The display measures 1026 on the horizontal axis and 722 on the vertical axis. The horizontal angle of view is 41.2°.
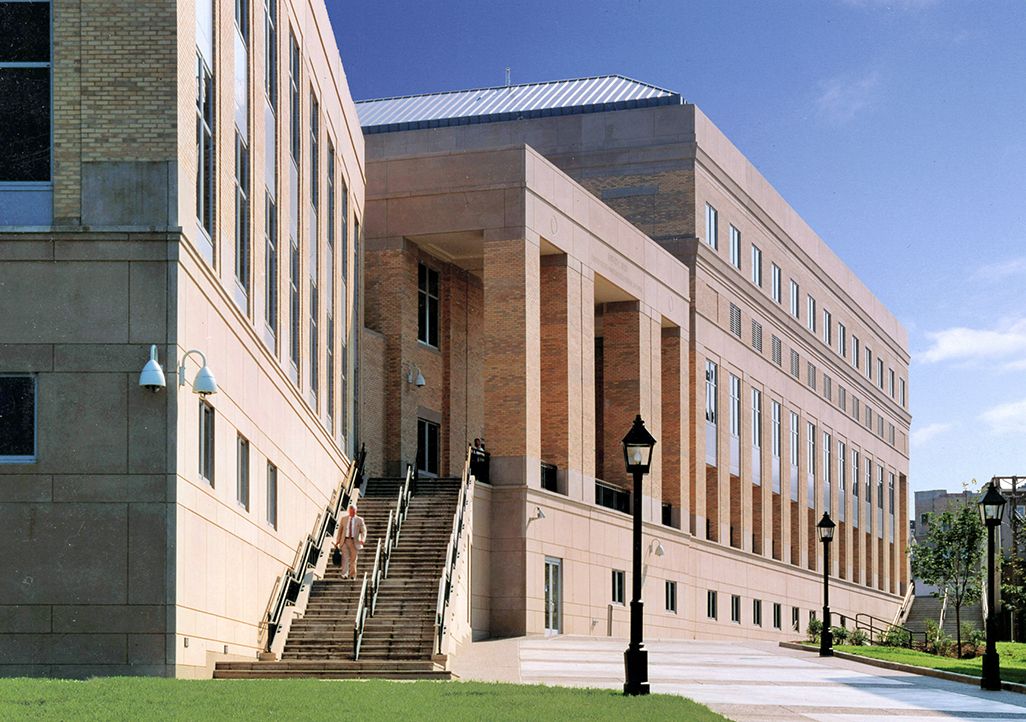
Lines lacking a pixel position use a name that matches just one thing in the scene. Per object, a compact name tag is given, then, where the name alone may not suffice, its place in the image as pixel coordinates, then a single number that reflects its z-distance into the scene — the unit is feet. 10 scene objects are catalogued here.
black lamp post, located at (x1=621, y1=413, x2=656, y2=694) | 57.52
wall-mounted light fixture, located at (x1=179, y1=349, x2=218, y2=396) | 61.31
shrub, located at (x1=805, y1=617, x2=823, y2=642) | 145.48
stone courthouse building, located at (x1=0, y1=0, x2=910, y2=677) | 60.08
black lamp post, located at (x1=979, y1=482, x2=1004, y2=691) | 75.20
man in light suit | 92.02
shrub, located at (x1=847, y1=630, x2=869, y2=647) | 138.41
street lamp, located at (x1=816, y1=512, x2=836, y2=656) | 108.78
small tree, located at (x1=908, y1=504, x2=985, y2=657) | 172.55
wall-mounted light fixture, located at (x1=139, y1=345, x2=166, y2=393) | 58.85
